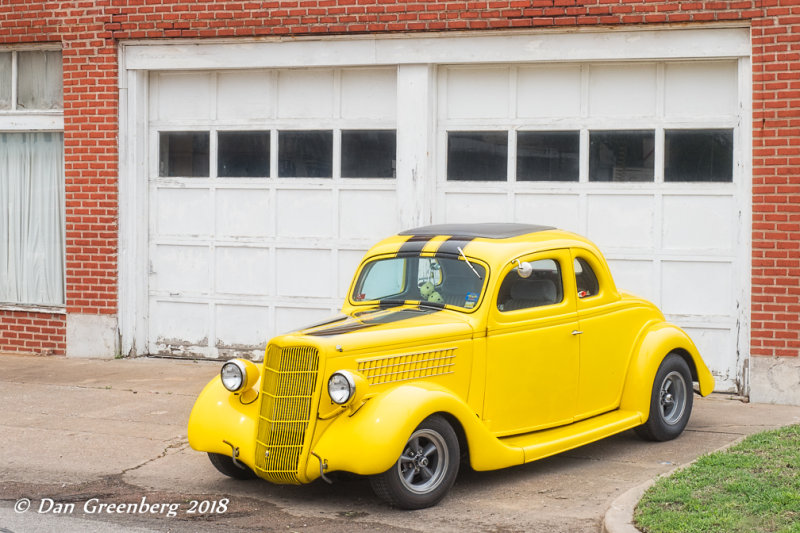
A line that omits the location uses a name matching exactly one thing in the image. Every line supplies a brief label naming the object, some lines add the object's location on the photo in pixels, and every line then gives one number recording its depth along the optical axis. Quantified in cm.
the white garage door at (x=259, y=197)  1159
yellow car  645
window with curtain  1273
